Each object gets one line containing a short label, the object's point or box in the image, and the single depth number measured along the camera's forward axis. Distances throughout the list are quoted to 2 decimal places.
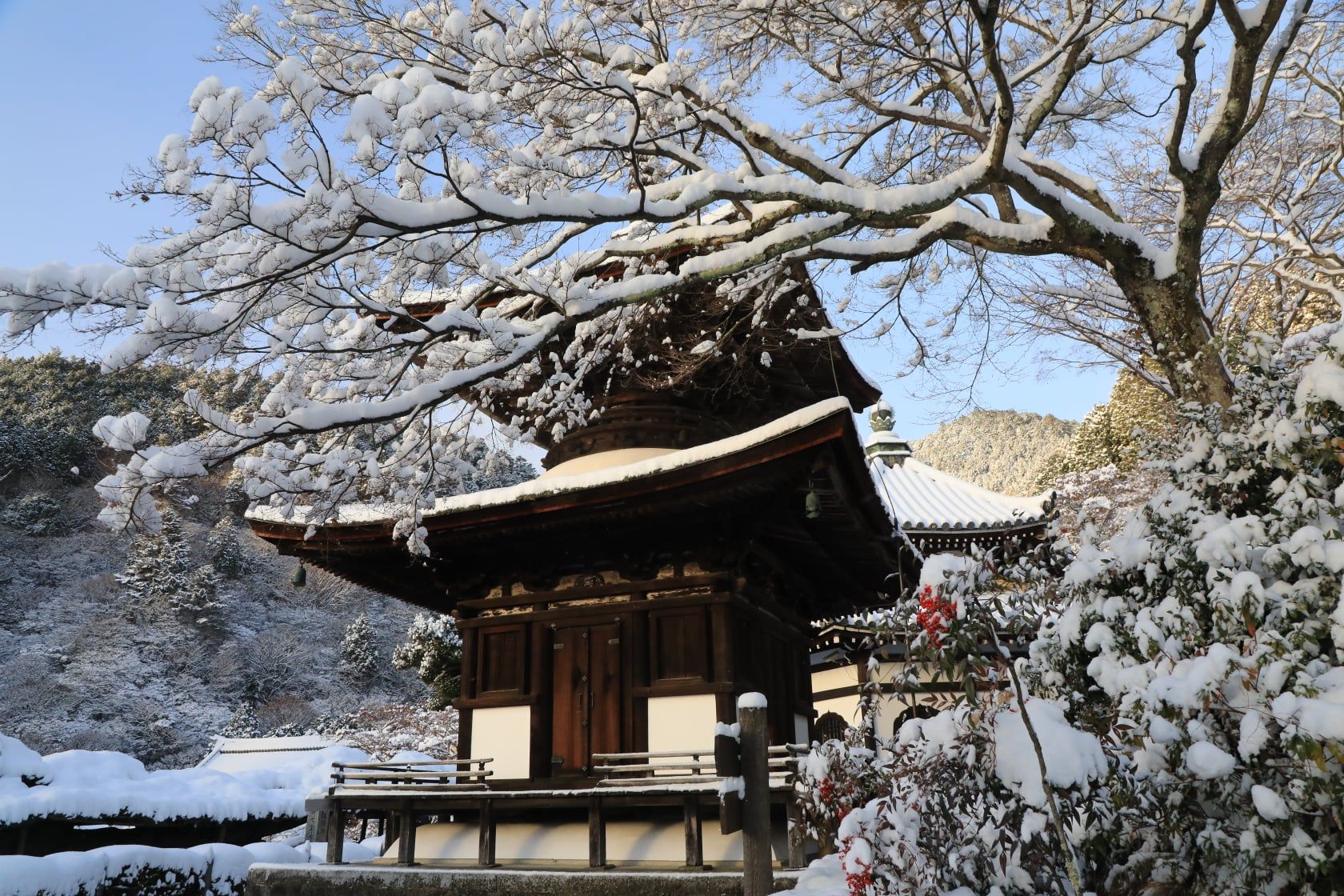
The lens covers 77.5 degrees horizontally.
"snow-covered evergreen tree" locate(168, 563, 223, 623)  36.97
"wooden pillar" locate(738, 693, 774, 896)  4.72
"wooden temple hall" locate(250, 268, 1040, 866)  7.01
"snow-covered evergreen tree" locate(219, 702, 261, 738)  31.80
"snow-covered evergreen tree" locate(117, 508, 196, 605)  36.53
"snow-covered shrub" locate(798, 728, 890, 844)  4.08
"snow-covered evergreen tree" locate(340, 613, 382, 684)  38.84
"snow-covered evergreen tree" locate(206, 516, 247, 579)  42.44
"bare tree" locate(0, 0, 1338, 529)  4.37
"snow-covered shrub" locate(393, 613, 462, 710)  18.02
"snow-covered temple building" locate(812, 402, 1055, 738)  14.10
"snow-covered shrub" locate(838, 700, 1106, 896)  3.07
